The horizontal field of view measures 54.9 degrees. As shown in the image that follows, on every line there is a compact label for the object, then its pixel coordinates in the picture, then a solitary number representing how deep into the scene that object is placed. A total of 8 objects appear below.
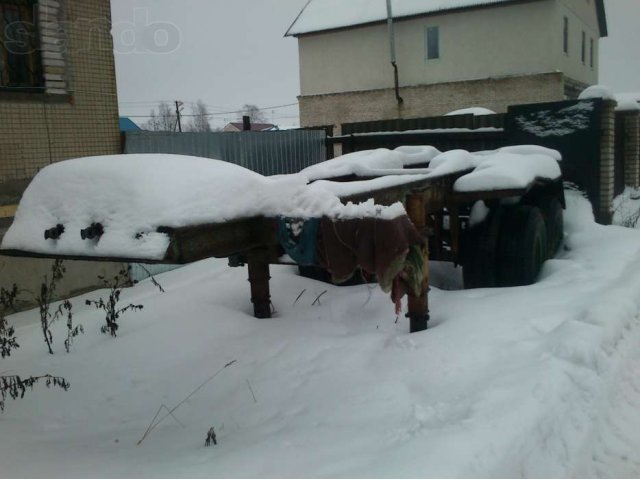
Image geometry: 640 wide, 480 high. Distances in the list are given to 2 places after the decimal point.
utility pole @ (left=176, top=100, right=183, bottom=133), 36.88
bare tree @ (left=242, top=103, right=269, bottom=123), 75.69
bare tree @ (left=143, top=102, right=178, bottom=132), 57.00
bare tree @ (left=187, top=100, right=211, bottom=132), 70.47
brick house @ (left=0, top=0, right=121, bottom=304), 6.40
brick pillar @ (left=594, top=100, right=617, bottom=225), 8.30
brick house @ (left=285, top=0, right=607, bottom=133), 20.92
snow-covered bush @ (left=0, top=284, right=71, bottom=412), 3.96
